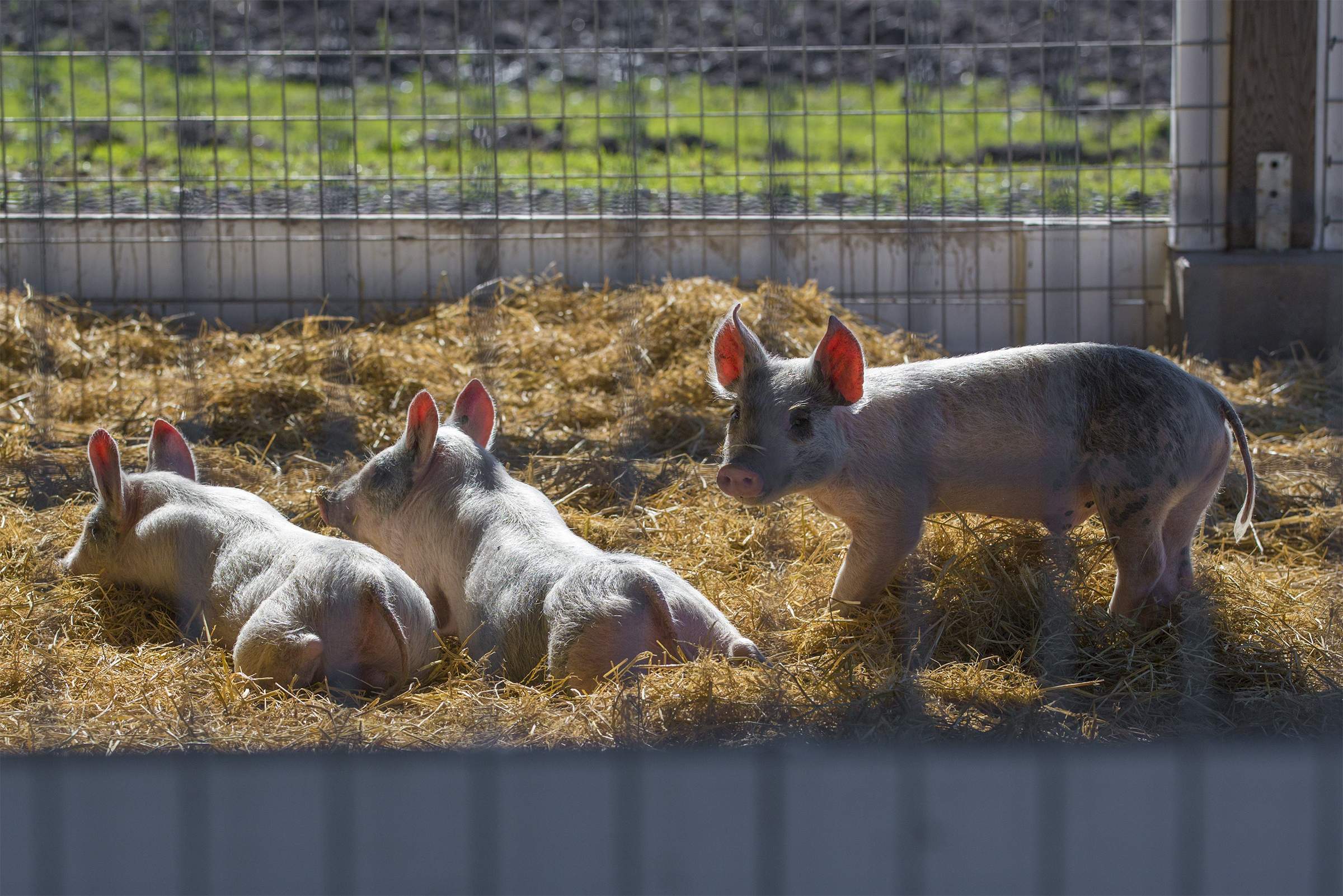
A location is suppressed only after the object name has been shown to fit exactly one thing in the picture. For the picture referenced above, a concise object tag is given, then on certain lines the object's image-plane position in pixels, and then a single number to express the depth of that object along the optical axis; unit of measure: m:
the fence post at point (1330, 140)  11.62
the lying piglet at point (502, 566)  6.09
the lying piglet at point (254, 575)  6.30
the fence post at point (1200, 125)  11.91
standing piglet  6.45
